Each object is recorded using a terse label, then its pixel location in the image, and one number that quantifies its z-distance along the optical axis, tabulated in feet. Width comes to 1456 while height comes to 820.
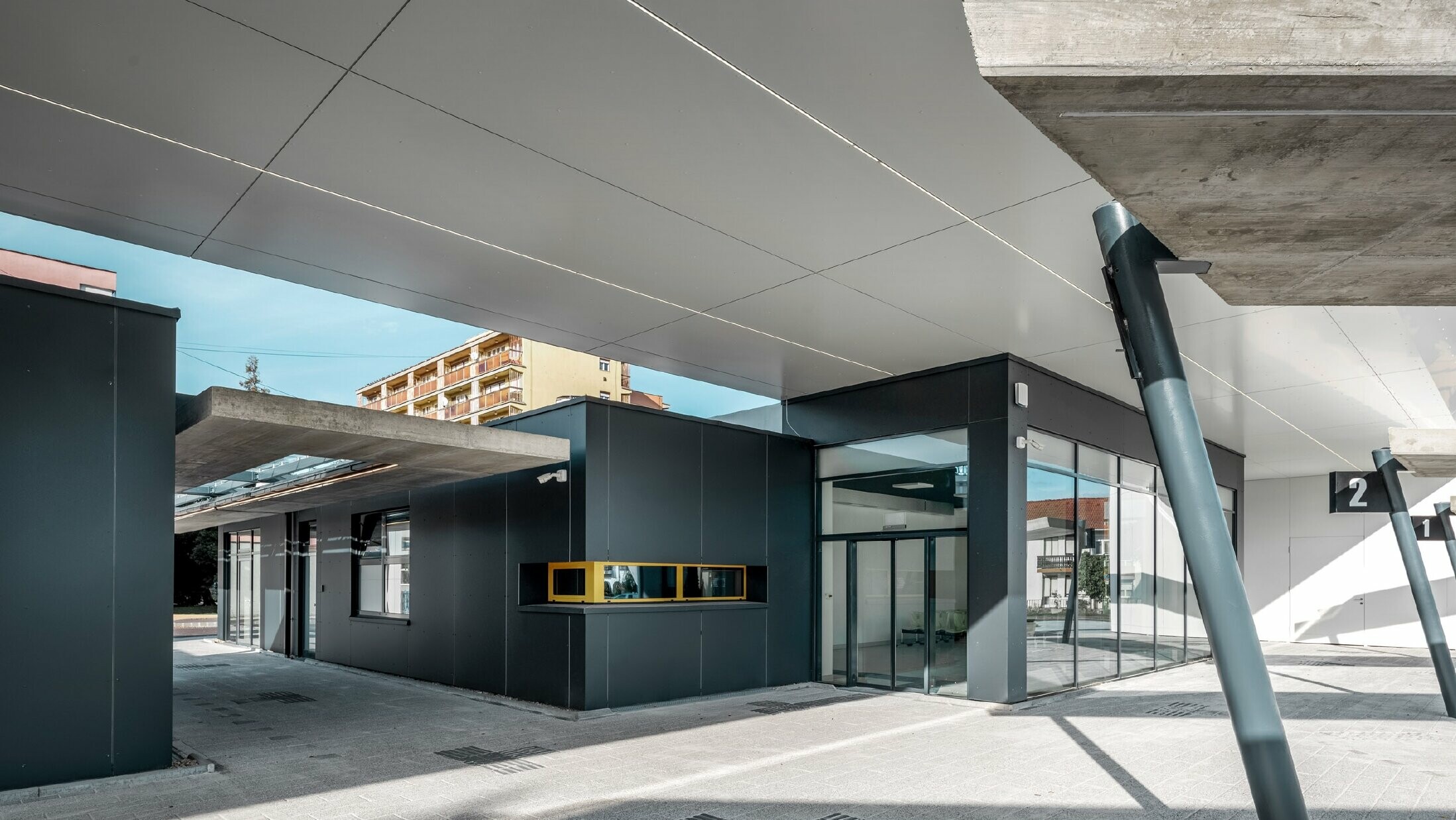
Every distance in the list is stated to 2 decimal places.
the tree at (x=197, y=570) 117.70
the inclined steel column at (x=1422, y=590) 31.42
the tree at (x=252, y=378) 170.40
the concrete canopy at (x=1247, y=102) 6.59
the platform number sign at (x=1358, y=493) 31.94
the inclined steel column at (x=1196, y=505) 10.15
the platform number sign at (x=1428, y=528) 36.17
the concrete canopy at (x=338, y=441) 25.31
